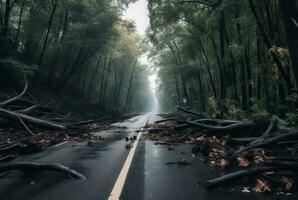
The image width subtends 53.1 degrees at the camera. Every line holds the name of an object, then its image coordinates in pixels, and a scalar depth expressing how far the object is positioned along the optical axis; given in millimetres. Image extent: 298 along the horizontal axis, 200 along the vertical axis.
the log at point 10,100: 15845
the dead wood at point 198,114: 15127
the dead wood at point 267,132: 8348
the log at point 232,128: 10102
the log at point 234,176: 5953
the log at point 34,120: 14703
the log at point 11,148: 9467
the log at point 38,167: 7180
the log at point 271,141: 7773
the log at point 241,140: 9141
